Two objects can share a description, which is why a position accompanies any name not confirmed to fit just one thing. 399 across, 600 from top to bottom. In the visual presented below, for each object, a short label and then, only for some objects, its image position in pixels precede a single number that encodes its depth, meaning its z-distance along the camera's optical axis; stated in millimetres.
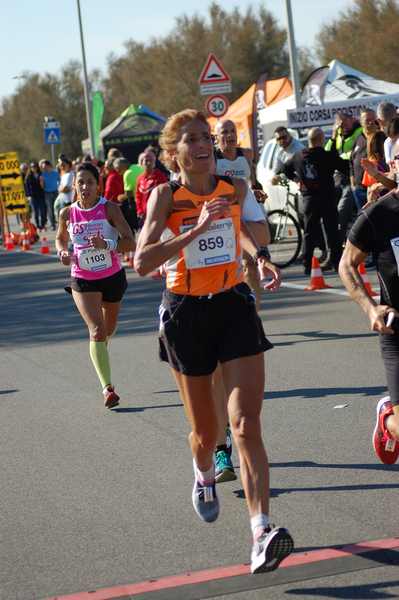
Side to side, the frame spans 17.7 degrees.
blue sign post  45906
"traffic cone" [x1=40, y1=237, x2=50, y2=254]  28269
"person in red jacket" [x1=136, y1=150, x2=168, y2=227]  18984
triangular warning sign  24250
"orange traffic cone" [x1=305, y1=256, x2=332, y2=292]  15681
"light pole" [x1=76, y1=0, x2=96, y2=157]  46734
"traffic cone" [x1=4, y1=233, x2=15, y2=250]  31828
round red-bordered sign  24219
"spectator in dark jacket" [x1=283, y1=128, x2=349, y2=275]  16859
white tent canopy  26875
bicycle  18781
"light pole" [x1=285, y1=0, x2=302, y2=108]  26688
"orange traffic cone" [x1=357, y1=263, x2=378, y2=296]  16109
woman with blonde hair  5438
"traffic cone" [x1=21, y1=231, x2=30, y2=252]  30547
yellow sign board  33250
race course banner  21266
